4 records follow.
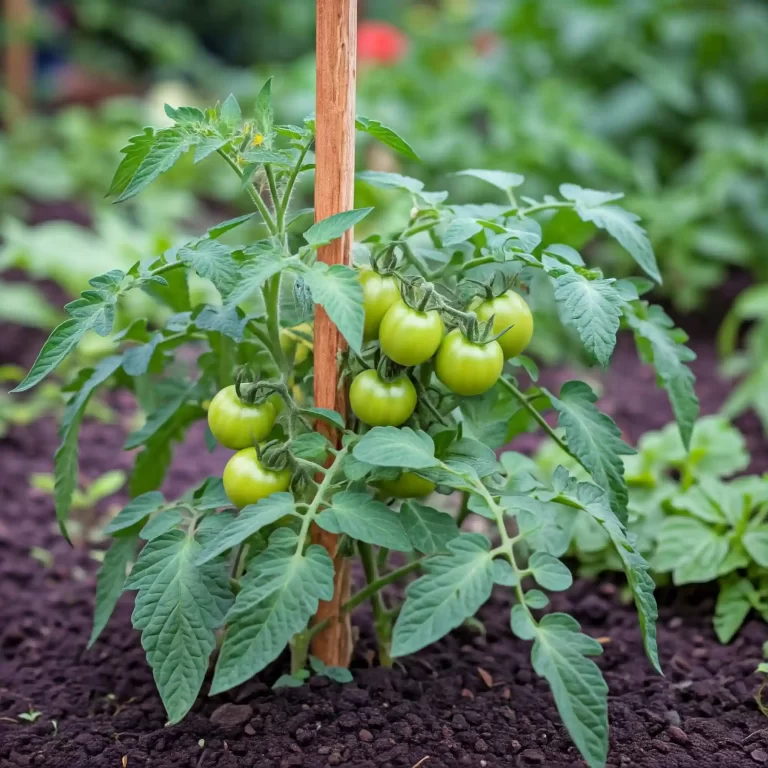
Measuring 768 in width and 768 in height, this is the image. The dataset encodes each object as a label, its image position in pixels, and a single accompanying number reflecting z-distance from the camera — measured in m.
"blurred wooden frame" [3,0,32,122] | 5.19
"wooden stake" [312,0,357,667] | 1.39
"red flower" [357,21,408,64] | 5.31
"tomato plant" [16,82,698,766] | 1.23
